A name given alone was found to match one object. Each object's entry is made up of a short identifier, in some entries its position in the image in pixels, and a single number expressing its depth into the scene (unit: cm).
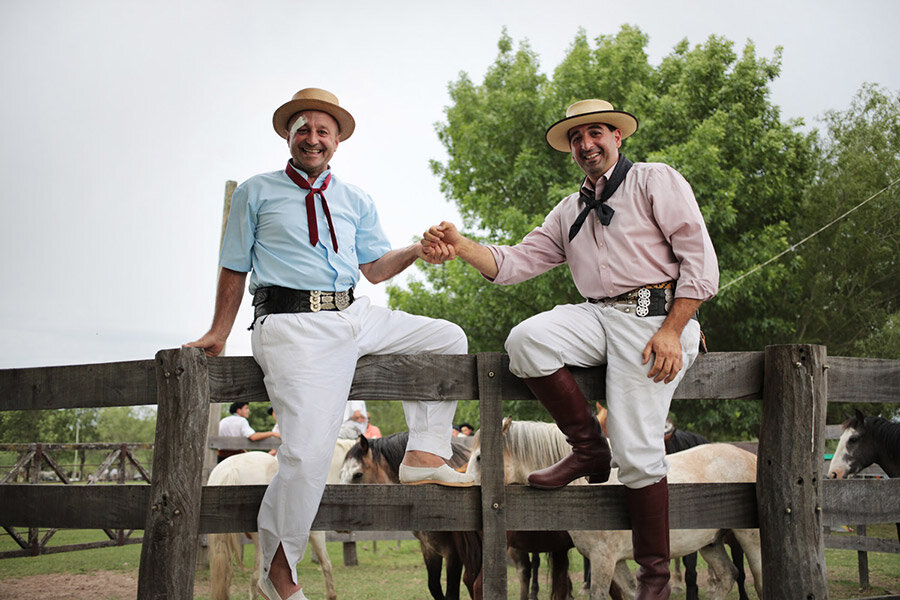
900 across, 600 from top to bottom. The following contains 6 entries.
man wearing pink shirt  292
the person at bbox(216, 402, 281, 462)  1059
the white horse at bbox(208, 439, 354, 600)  660
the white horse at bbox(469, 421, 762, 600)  535
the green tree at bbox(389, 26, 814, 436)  1393
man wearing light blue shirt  298
